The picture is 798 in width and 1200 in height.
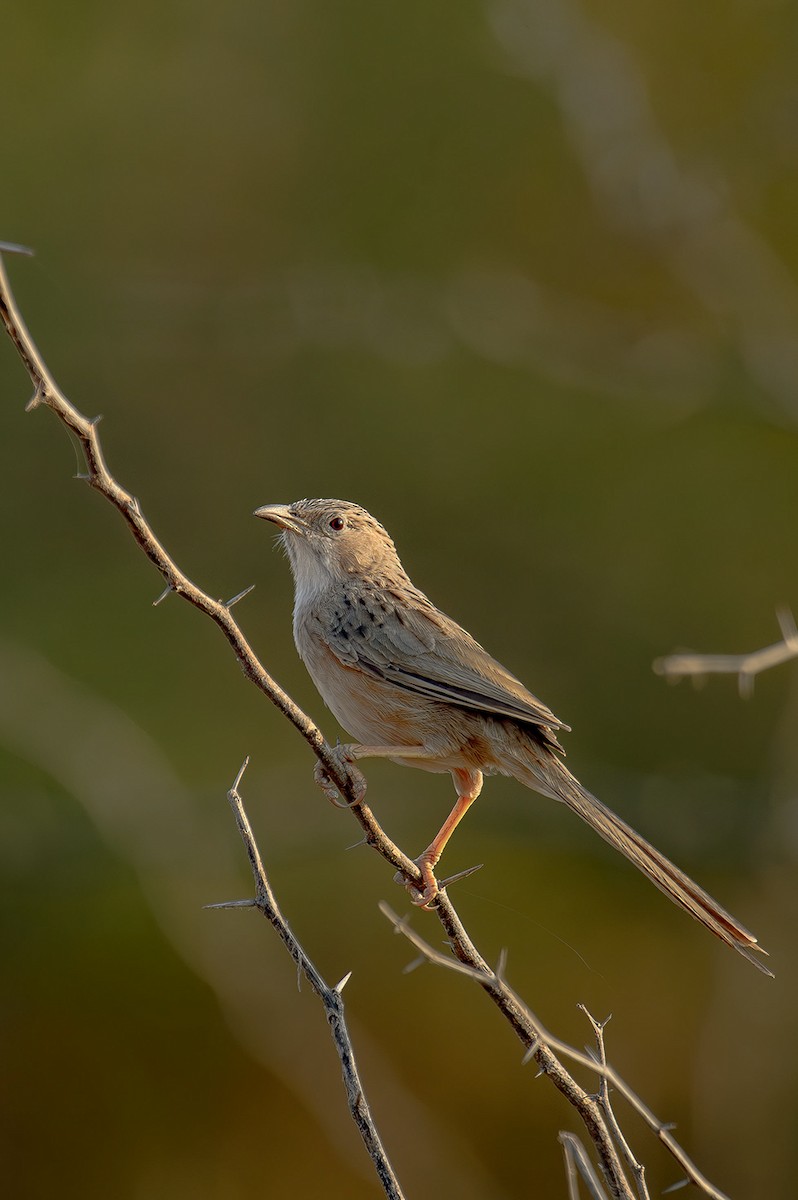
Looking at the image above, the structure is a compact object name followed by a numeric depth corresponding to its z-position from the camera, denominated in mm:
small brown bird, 8164
